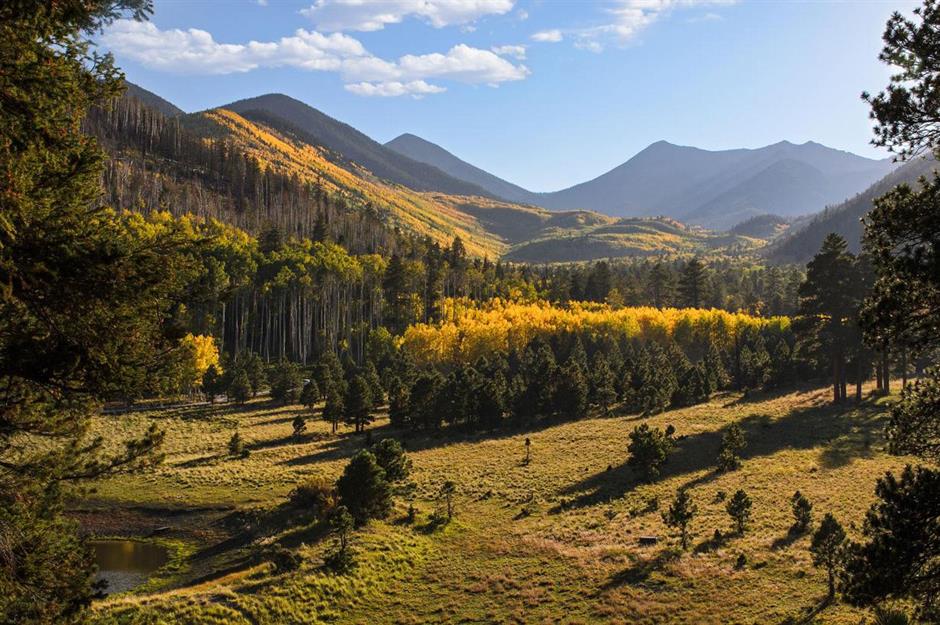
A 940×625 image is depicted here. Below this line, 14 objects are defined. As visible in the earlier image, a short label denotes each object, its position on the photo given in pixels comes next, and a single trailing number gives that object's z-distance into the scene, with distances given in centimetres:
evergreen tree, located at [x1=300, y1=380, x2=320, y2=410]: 8244
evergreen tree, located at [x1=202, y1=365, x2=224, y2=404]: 8469
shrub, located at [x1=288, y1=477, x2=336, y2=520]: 4375
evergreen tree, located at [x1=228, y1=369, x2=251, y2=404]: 8400
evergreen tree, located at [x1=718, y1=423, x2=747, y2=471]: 5009
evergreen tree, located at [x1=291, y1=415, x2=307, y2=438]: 7012
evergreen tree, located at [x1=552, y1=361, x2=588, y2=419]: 7500
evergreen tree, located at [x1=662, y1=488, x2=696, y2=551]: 3612
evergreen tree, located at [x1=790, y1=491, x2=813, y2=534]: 3588
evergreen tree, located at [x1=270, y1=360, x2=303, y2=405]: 8744
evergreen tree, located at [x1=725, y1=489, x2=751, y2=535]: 3694
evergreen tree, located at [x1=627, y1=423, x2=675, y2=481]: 4959
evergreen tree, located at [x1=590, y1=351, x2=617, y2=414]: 7706
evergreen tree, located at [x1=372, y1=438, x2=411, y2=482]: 4753
